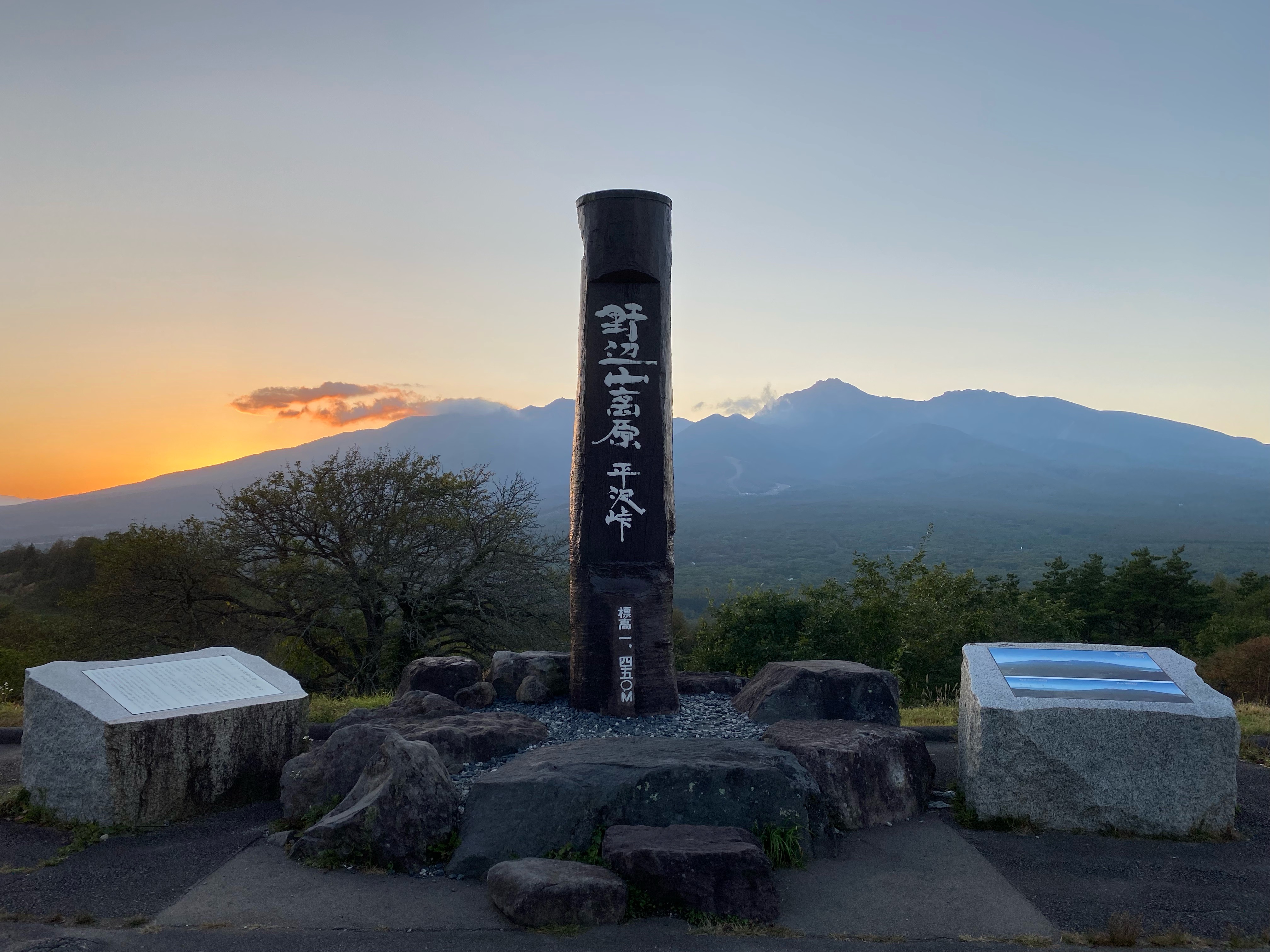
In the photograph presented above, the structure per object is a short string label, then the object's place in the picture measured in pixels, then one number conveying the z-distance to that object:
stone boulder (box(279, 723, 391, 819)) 6.89
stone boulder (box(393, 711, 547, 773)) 7.52
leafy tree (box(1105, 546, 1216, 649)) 28.78
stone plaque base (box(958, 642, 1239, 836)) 6.76
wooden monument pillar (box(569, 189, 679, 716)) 8.89
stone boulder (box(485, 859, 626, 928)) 5.20
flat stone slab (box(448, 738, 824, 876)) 6.10
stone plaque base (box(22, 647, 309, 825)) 6.78
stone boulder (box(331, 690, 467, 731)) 8.40
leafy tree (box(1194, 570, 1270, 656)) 24.59
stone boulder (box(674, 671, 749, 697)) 10.16
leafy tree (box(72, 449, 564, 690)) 19.27
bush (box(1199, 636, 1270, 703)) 18.92
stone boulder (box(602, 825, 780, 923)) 5.34
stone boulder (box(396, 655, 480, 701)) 9.74
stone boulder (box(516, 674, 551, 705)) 9.39
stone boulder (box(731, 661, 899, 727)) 8.60
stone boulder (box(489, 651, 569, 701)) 9.66
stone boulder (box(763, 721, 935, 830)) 7.03
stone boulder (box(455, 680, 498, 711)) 9.39
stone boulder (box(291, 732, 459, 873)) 6.03
